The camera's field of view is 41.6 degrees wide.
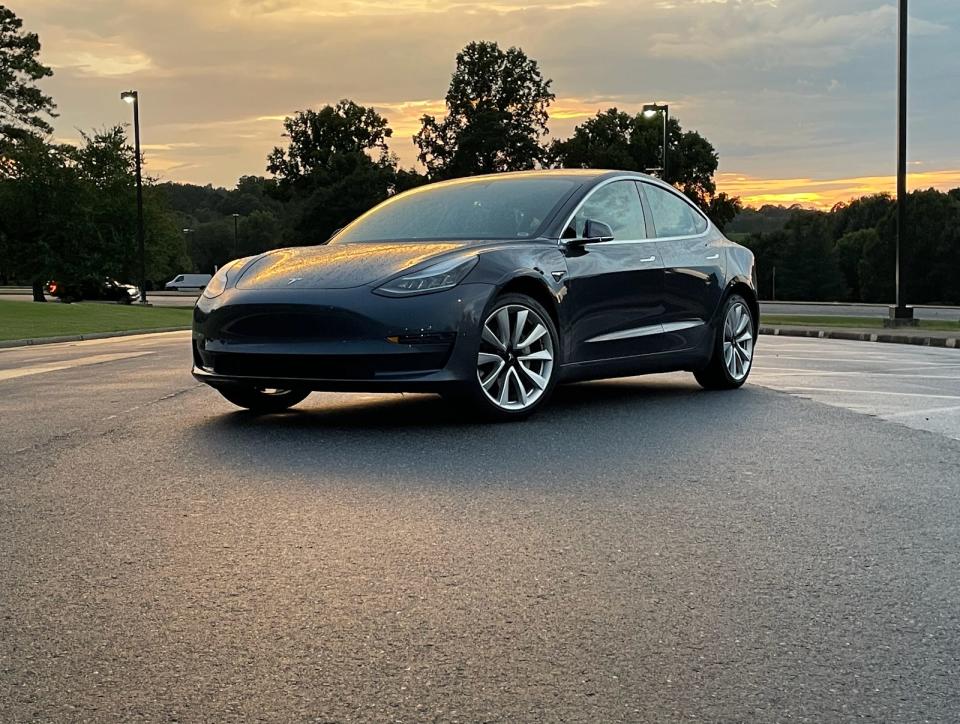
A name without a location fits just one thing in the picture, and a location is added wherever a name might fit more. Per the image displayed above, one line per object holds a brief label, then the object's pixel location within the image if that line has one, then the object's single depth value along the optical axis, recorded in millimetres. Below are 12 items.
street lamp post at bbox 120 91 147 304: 47969
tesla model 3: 7215
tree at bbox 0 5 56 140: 53531
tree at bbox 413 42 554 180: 87188
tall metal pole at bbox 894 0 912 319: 26375
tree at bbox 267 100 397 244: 86188
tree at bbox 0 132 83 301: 52969
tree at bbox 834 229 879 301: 116562
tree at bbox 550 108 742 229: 84250
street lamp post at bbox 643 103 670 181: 42031
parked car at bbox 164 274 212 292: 127325
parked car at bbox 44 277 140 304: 55938
